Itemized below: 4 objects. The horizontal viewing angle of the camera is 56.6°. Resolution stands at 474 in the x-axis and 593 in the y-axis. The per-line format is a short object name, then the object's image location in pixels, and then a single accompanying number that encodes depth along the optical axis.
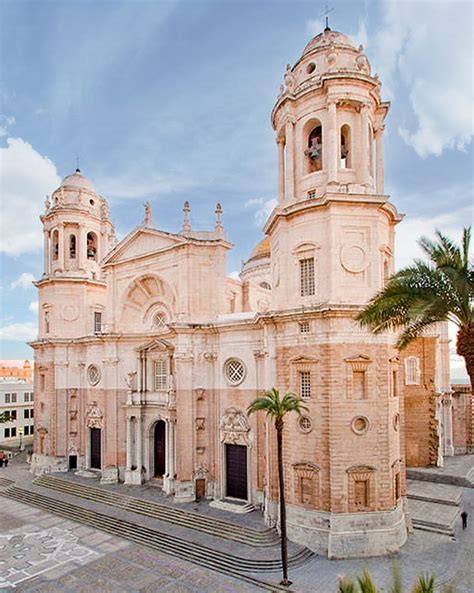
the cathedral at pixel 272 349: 20.22
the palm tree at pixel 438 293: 13.54
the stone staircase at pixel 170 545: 19.17
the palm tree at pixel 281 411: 17.45
